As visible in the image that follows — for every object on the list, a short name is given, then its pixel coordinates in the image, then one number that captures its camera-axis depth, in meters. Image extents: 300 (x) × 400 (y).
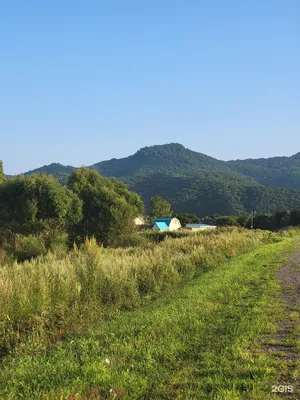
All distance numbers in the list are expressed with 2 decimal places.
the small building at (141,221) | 74.38
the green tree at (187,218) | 100.86
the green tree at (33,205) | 26.05
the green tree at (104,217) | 31.03
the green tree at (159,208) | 91.19
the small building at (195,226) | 79.56
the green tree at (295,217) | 79.28
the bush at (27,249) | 19.34
